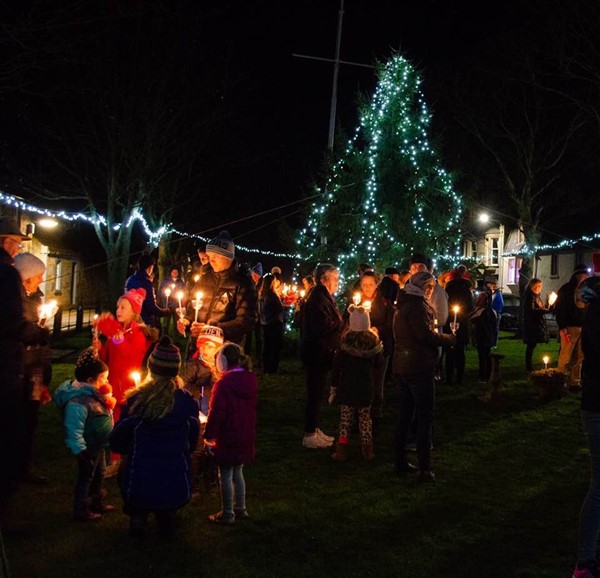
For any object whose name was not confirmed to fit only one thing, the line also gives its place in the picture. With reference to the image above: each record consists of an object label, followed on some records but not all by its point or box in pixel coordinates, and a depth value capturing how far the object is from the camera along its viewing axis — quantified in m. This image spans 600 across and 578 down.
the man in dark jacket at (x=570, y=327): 10.97
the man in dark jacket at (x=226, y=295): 6.34
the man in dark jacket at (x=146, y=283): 8.82
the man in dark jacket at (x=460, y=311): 11.98
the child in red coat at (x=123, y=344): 6.38
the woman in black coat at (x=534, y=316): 13.78
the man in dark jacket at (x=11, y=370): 4.38
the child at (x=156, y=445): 4.73
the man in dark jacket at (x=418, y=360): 6.54
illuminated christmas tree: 18.11
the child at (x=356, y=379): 7.32
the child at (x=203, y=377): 5.94
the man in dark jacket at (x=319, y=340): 7.86
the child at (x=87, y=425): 5.12
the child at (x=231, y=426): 5.33
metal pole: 21.83
